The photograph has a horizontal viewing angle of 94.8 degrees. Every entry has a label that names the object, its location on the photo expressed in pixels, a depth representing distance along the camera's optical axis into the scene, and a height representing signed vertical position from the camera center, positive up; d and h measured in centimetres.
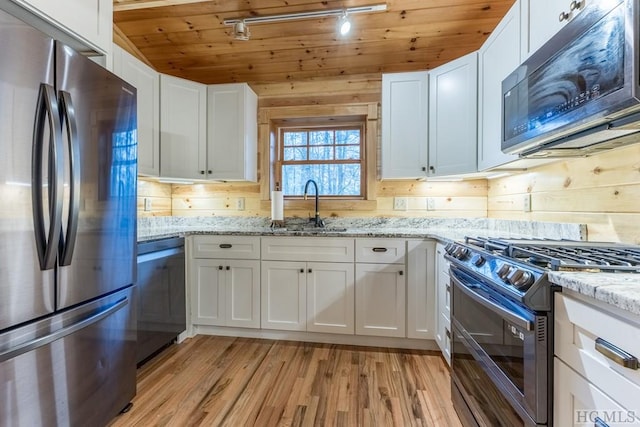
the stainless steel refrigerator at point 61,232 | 100 -8
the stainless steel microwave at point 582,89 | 83 +44
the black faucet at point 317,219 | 281 -6
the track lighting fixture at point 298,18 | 220 +153
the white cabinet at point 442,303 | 197 -63
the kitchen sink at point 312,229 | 242 -15
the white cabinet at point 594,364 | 64 -37
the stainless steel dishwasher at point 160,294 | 194 -59
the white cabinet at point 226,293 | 247 -68
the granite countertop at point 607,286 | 62 -17
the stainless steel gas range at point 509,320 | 88 -39
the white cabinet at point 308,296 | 235 -68
